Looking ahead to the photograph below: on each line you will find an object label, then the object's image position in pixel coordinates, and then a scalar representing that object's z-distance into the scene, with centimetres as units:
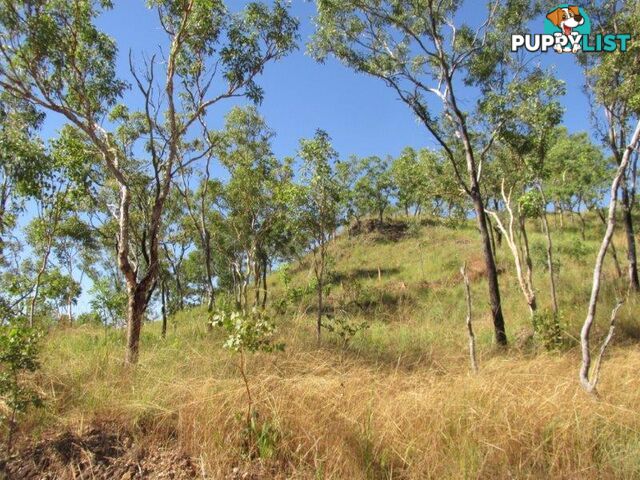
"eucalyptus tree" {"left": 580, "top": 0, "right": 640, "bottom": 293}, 1125
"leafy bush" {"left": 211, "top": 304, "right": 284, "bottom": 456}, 363
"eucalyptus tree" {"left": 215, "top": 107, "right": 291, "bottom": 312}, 1686
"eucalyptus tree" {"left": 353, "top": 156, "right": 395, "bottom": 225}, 3497
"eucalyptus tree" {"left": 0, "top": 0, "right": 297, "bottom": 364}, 631
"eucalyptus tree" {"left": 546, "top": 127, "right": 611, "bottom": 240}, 2072
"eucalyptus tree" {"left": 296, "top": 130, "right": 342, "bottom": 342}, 1120
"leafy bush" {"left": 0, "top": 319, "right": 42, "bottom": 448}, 377
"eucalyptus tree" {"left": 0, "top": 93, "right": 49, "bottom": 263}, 957
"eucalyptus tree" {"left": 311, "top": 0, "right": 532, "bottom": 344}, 1076
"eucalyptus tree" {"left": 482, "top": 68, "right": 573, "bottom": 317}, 1062
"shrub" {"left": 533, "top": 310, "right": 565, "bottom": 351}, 790
